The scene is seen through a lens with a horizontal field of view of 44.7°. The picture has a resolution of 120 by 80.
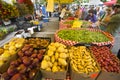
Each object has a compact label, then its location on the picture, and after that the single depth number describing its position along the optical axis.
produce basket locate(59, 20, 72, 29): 4.48
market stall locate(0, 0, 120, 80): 1.55
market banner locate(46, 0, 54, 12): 2.67
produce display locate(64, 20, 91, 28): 3.60
